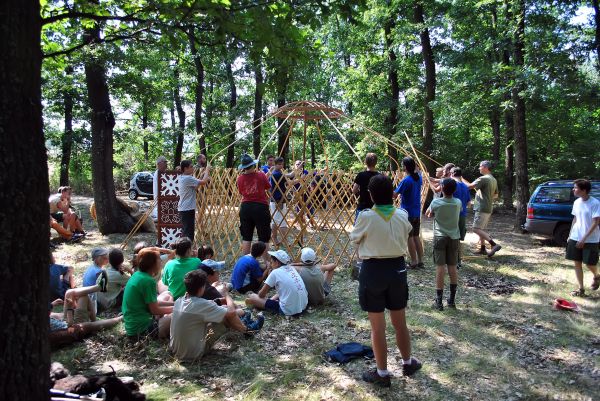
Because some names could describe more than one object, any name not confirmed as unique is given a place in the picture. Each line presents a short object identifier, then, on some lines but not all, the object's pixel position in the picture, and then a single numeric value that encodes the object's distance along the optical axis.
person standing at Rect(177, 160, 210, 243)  6.28
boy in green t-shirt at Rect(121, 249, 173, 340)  3.52
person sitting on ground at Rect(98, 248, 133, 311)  4.27
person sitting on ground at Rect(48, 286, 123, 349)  3.57
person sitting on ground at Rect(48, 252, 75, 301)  4.31
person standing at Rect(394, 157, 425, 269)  5.90
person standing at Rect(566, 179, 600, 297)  4.71
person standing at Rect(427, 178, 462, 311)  4.41
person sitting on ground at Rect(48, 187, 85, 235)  8.32
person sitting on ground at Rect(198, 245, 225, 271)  4.98
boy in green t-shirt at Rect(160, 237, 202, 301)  4.14
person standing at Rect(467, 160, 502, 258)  6.91
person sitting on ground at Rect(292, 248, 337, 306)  4.64
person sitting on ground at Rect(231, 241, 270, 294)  5.00
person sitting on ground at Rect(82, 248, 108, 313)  4.11
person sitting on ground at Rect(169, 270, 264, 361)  3.29
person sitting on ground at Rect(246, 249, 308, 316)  4.38
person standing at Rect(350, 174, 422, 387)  2.89
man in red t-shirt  5.82
